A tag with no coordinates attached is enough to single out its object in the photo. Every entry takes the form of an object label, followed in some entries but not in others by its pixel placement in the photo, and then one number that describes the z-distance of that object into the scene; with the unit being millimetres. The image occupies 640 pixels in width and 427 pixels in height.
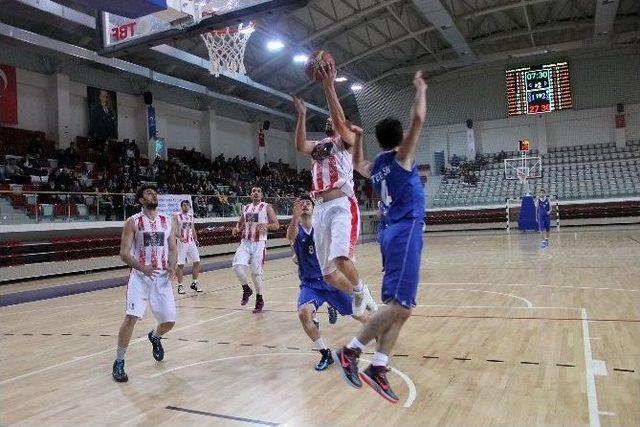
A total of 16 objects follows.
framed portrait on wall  22094
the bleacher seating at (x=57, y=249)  14609
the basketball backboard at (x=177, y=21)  7926
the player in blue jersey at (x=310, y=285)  4914
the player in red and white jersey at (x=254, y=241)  8195
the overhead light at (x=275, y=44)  21809
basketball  3906
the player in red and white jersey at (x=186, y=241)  10961
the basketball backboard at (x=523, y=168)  26156
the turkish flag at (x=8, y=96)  18719
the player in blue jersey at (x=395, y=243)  3299
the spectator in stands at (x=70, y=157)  18609
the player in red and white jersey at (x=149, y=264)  4910
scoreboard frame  29734
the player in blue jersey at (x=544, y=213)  17875
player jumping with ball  4285
